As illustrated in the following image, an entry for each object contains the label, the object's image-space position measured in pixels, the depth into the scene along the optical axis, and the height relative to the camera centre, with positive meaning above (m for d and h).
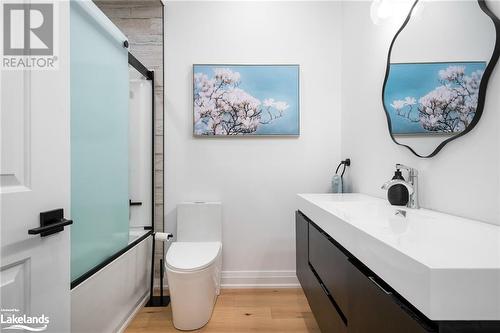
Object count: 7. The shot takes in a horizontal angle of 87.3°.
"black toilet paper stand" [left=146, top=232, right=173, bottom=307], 2.07 -1.06
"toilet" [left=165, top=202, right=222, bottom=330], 1.71 -0.76
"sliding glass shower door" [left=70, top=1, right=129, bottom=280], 1.26 +0.14
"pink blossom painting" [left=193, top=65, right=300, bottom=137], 2.35 +0.59
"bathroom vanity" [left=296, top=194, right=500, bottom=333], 0.52 -0.27
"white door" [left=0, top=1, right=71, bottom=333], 0.76 -0.08
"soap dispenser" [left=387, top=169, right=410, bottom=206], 1.33 -0.15
